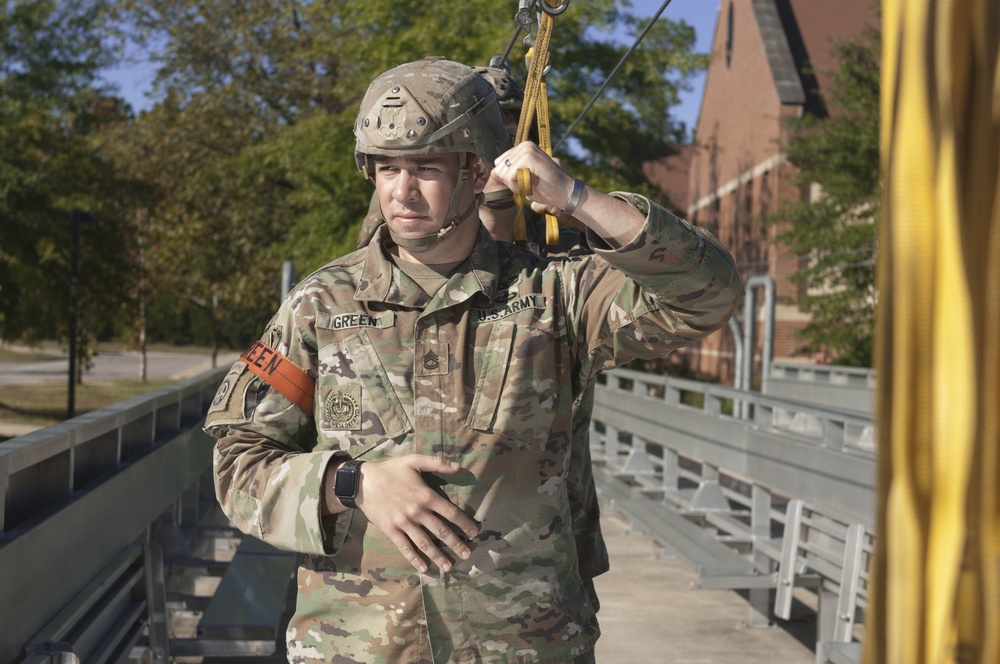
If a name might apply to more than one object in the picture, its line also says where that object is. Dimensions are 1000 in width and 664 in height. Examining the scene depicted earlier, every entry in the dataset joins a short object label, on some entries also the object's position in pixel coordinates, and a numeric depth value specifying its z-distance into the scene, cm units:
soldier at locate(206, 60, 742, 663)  235
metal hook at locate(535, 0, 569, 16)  265
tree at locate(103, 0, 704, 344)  2473
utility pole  2225
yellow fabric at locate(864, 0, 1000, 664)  80
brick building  2997
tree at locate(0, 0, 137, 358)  2295
